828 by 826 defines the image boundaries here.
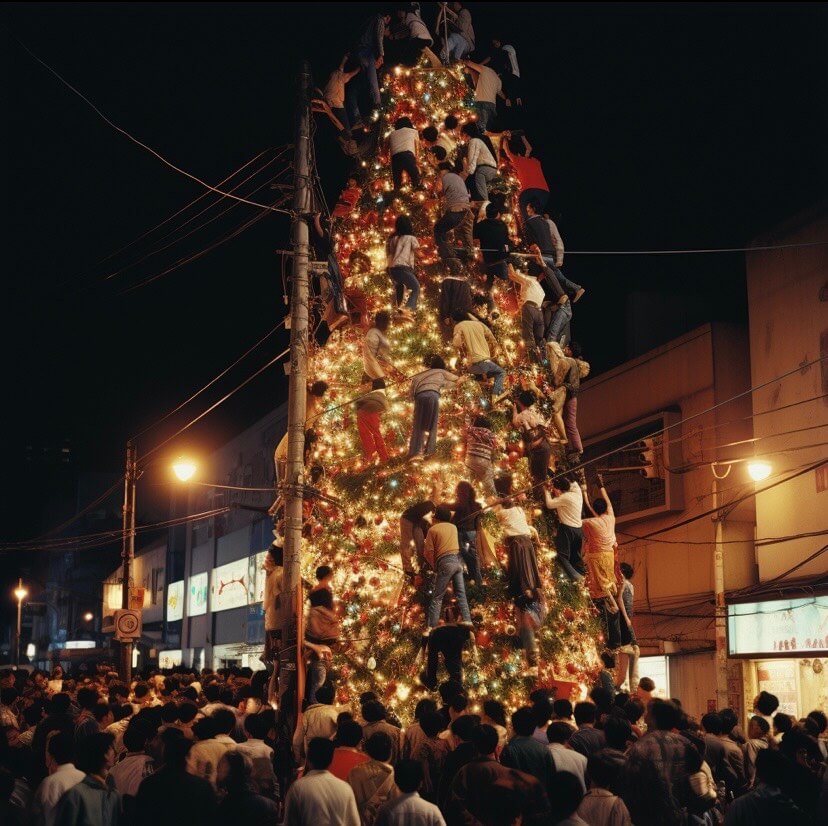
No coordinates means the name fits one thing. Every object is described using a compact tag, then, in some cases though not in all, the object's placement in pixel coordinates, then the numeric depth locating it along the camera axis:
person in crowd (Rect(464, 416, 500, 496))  15.70
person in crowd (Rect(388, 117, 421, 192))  17.19
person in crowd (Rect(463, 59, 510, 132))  18.73
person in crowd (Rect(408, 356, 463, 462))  15.41
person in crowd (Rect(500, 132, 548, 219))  18.34
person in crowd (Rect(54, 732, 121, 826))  7.39
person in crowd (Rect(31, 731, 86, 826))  7.70
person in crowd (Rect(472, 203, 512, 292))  17.12
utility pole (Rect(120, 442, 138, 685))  27.33
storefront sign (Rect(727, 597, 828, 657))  20.86
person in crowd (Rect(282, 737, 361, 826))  7.69
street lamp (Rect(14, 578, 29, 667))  70.00
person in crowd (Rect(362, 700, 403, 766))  10.63
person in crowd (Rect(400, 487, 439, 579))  14.97
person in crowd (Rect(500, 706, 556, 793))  8.98
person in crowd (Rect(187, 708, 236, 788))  9.46
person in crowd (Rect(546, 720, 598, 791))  9.25
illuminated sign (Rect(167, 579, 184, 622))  62.83
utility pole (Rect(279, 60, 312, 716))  14.20
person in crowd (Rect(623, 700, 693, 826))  8.23
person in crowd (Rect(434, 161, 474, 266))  16.86
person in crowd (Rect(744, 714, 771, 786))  11.84
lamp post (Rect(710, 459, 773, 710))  22.75
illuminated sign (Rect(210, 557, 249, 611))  50.19
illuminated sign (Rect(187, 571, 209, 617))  57.53
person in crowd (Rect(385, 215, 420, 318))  16.38
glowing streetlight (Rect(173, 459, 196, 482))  24.66
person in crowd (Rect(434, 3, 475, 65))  19.17
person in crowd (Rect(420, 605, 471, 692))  14.38
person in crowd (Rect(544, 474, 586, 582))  16.06
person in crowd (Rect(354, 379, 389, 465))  16.14
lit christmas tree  15.30
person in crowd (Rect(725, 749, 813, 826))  7.09
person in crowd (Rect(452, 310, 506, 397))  15.94
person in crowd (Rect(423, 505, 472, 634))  14.34
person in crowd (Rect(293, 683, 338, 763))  11.81
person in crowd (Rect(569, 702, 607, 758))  10.17
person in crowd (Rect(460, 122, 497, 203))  17.56
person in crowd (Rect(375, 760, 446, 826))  7.24
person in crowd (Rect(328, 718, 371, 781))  9.37
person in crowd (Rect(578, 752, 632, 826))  7.65
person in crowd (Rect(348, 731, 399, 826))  8.70
